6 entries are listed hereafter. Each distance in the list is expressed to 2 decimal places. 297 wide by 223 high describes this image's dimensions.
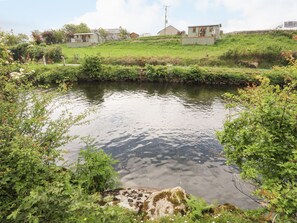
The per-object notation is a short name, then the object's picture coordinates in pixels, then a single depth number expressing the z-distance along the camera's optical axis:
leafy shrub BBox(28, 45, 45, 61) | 50.62
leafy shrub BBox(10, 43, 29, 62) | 59.34
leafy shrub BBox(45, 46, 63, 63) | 51.31
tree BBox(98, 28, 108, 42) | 99.77
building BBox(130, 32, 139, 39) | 111.26
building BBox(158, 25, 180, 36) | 104.56
